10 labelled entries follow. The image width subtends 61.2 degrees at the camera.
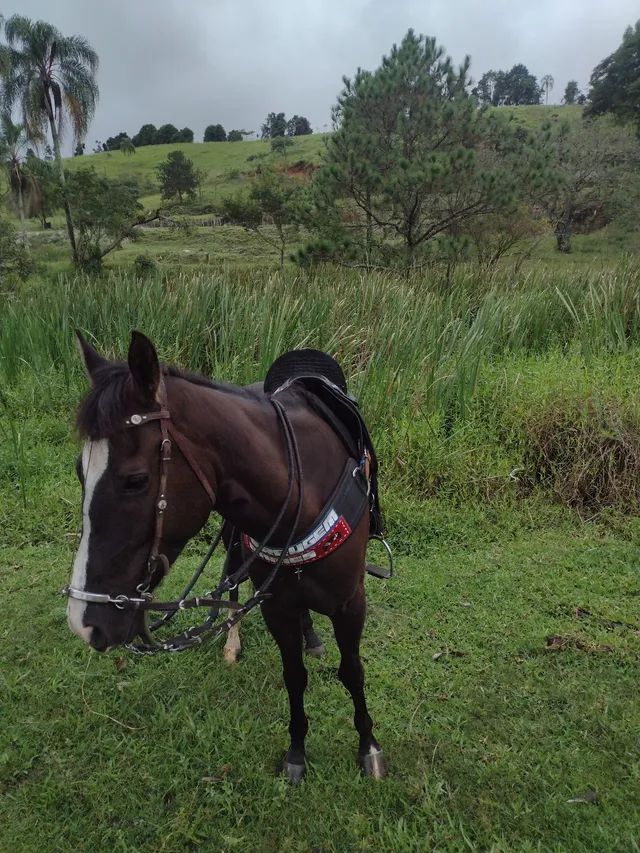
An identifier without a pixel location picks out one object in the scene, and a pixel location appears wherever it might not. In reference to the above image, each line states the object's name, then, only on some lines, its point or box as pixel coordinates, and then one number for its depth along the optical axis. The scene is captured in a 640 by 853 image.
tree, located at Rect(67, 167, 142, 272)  19.24
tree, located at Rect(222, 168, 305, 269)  22.53
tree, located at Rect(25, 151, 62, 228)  20.10
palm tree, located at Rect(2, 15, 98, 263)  19.95
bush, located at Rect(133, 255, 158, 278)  17.17
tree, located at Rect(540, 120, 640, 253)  23.06
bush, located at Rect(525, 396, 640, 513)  4.38
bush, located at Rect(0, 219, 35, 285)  17.91
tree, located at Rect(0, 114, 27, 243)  20.56
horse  1.23
